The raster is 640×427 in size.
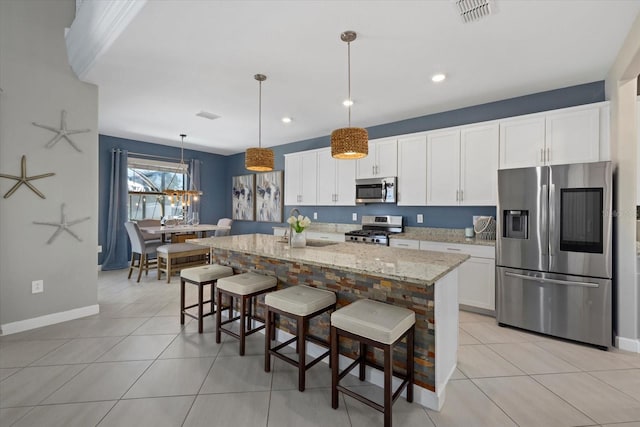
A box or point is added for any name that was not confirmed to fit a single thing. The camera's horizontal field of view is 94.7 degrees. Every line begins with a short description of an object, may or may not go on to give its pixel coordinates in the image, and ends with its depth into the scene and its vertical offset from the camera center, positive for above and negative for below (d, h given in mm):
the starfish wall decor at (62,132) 3045 +846
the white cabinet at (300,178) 5297 +658
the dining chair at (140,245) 4805 -559
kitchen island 1841 -530
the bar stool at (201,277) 2859 -641
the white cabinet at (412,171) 4035 +600
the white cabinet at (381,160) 4289 +808
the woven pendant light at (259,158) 3002 +565
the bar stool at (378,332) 1601 -678
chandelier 5743 +345
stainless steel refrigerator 2633 -346
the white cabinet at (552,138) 2928 +813
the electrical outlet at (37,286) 2979 -760
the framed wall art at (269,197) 6227 +361
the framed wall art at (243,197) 6811 +376
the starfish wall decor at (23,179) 2824 +324
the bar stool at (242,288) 2445 -653
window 6082 +598
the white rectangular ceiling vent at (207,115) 4172 +1411
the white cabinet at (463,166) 3498 +606
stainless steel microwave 4297 +355
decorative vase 2613 -238
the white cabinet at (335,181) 4785 +553
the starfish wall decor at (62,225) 3074 -139
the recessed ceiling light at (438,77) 2951 +1392
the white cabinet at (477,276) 3287 -709
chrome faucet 2646 -170
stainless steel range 4125 -250
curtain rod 5938 +1193
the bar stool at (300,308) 2008 -680
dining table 4922 -288
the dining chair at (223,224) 6096 -238
